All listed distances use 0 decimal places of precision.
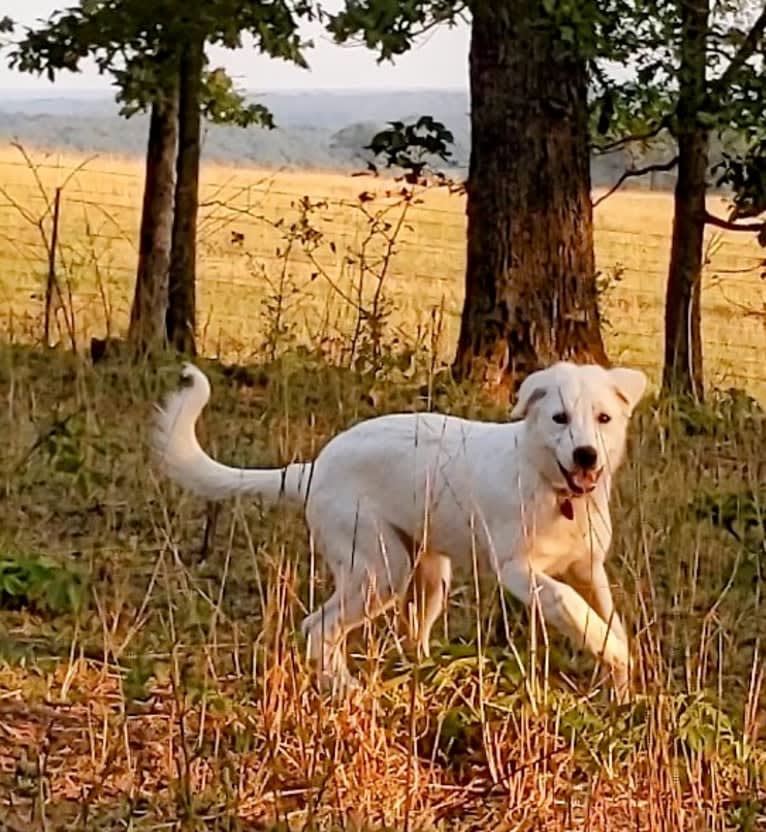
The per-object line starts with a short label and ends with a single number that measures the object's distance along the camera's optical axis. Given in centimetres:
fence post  983
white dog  496
